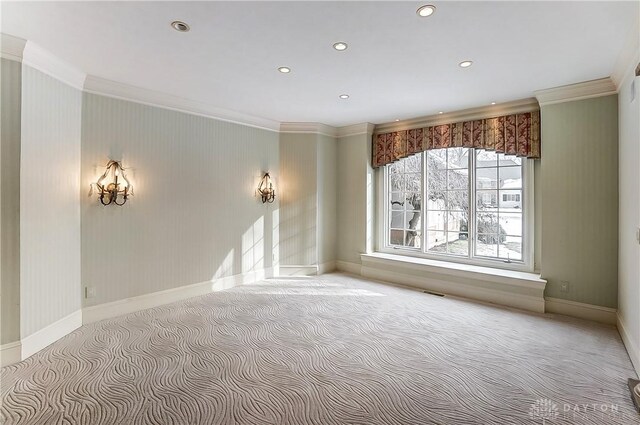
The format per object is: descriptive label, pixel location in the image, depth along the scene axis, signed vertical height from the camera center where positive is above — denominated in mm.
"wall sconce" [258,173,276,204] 5332 +386
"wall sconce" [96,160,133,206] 3609 +312
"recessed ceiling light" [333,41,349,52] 2708 +1431
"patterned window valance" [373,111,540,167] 4207 +1136
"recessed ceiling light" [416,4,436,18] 2217 +1424
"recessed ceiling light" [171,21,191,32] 2432 +1431
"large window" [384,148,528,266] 4535 +113
